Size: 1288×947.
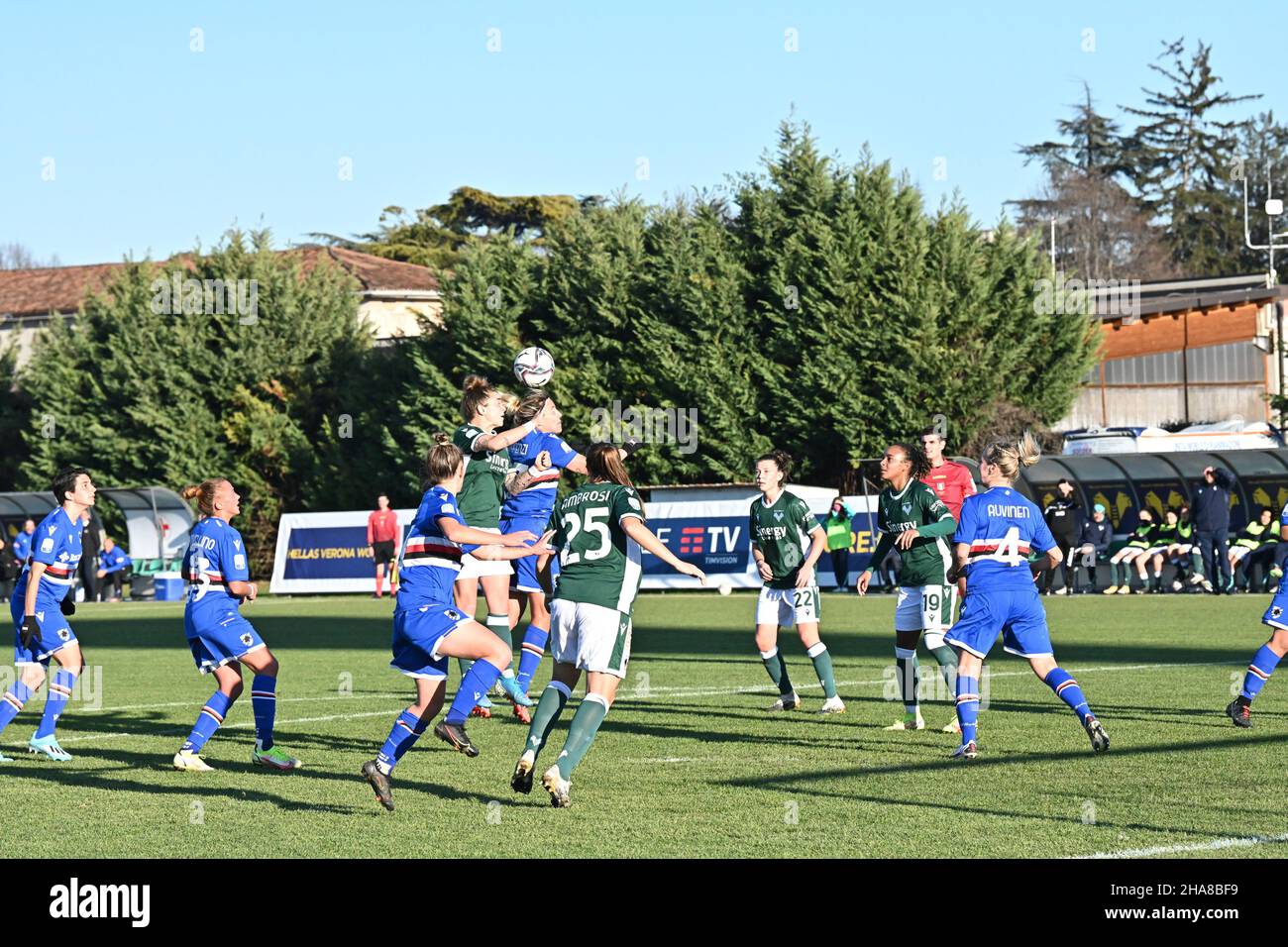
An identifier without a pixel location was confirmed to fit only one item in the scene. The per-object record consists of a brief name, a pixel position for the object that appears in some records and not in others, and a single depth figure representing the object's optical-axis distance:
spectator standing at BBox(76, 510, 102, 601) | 35.91
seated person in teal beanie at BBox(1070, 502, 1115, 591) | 31.59
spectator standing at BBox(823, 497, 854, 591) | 31.55
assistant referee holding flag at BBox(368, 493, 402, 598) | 34.38
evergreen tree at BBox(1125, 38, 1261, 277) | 79.56
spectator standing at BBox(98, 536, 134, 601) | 36.93
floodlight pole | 52.93
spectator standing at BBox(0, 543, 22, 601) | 39.00
